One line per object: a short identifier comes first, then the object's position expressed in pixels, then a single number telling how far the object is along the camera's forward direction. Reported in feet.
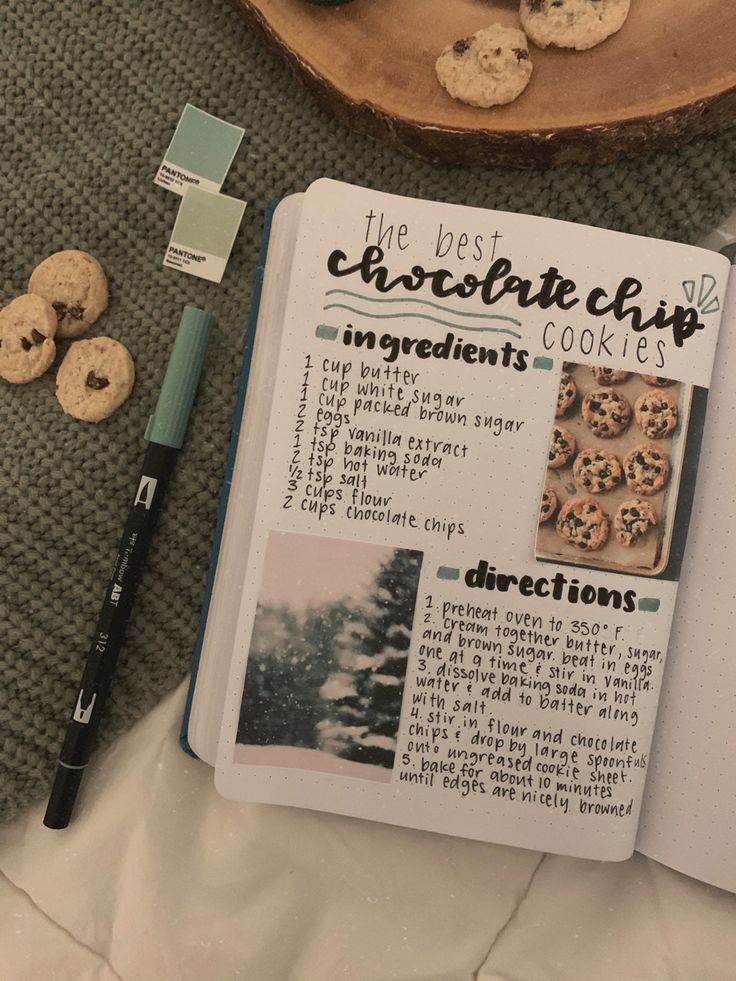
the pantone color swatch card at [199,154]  1.42
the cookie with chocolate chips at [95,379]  1.35
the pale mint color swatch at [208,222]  1.41
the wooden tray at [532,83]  1.22
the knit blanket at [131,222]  1.34
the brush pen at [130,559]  1.32
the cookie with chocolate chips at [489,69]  1.23
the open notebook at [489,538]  1.27
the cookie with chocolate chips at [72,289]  1.38
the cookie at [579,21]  1.22
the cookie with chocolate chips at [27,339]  1.36
